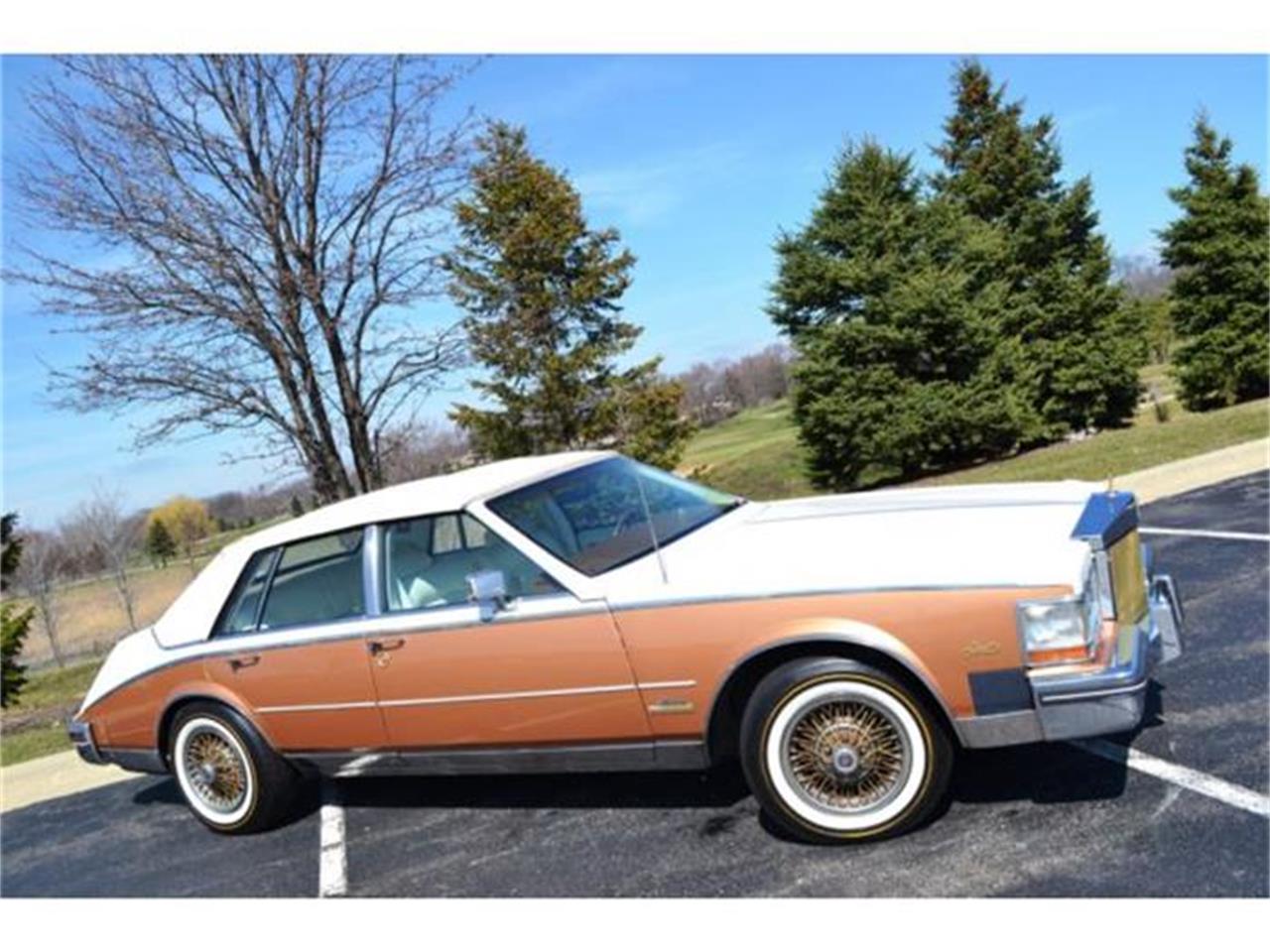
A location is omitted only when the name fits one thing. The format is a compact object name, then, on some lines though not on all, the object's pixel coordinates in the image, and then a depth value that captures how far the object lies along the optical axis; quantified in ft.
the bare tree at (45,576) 100.01
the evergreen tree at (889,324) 59.72
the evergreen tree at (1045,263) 66.80
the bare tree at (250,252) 31.83
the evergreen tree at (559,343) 65.00
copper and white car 10.76
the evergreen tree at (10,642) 45.09
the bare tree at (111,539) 100.89
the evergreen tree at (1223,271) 65.57
